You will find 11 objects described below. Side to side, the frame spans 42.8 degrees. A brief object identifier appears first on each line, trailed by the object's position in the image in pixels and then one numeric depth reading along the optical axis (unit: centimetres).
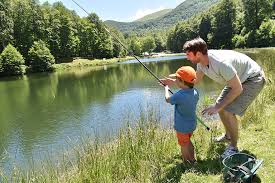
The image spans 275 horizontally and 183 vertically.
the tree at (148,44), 14312
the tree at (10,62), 5303
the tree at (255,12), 7706
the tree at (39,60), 5934
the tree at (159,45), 15762
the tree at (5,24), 5875
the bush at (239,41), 7544
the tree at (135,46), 13082
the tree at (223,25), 9025
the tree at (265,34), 6738
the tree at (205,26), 10256
